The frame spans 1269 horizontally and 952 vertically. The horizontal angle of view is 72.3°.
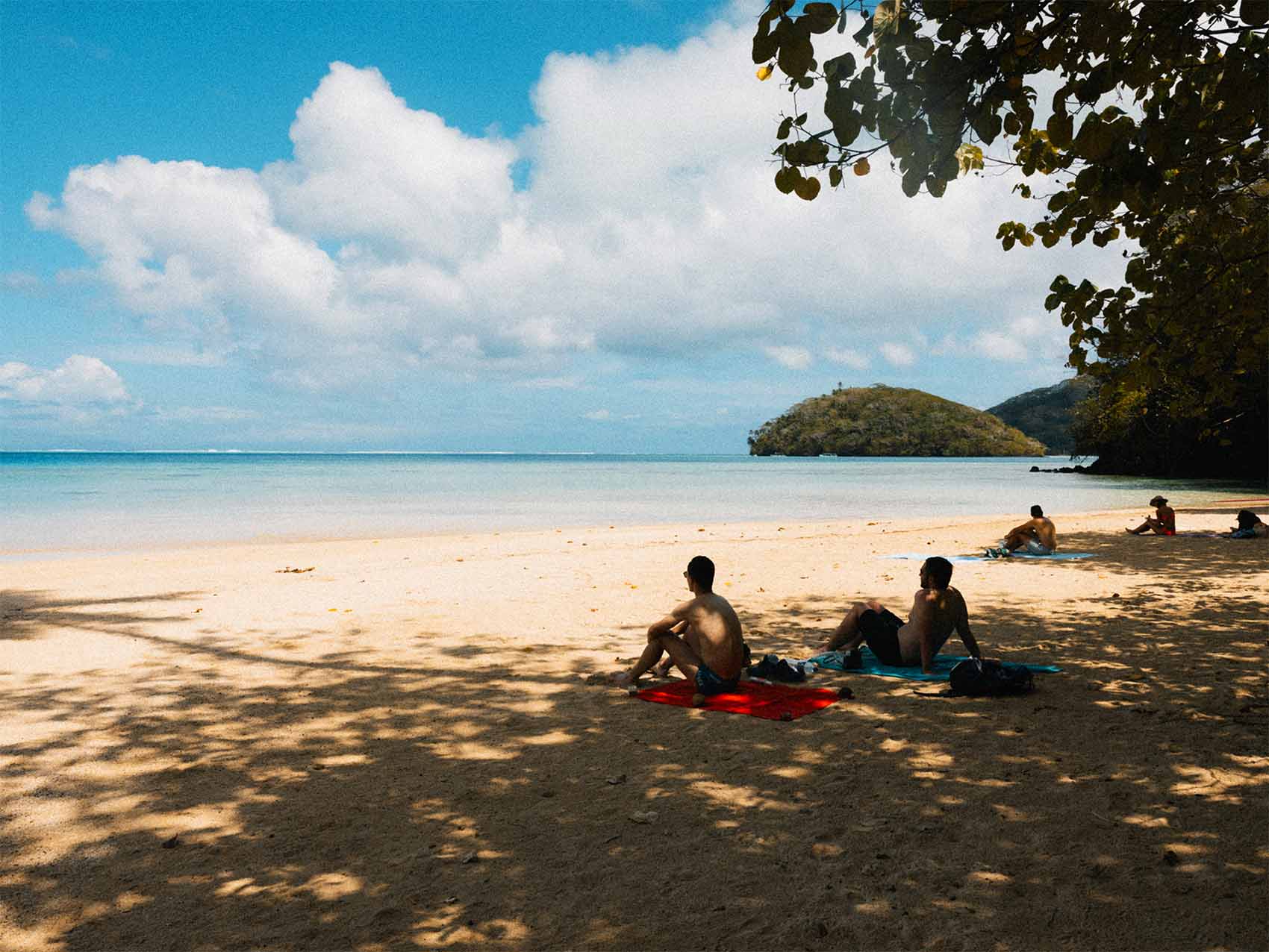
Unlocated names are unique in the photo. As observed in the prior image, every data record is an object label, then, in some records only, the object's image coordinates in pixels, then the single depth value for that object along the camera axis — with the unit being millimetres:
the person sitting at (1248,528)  19469
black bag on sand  7340
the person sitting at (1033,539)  17422
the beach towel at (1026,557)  17328
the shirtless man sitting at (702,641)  7465
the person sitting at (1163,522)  20953
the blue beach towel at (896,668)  8109
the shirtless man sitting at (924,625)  8219
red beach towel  6977
